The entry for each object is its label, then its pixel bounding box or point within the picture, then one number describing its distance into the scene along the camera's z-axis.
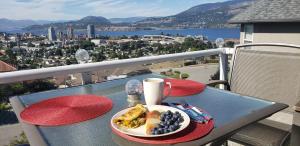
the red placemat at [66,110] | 1.24
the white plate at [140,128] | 1.02
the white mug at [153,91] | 1.33
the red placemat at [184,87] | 1.69
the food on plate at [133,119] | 1.11
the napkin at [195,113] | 1.16
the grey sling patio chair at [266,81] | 1.89
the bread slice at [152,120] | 1.04
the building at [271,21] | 12.09
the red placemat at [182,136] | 0.98
